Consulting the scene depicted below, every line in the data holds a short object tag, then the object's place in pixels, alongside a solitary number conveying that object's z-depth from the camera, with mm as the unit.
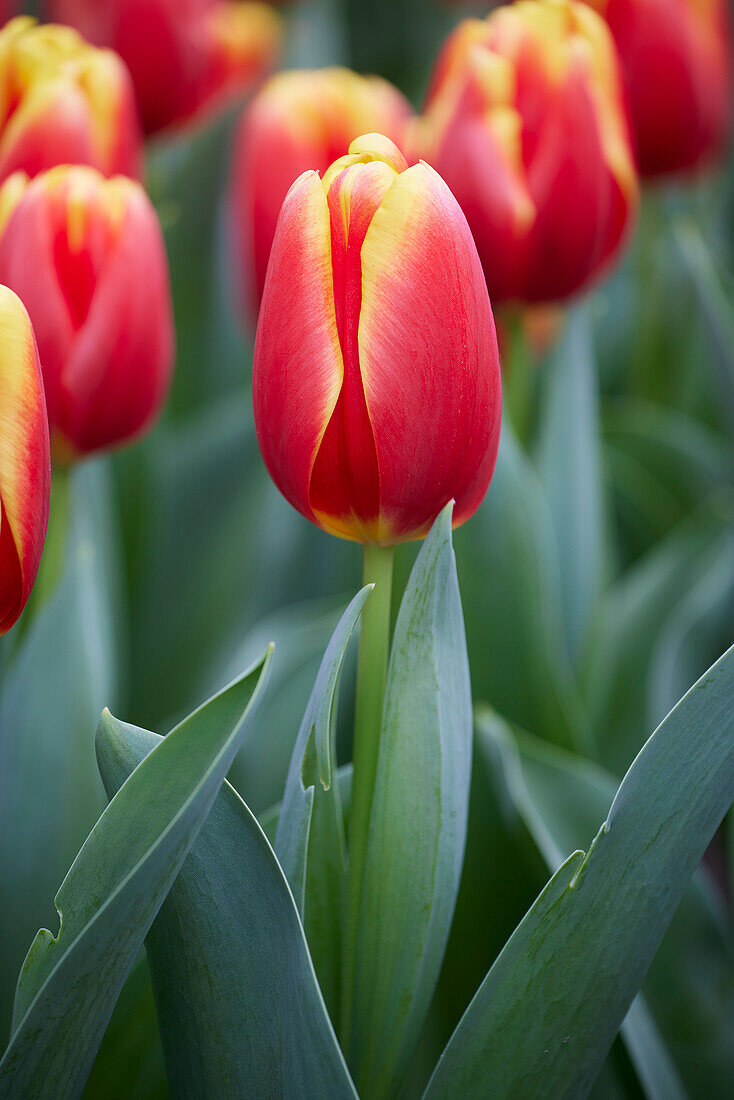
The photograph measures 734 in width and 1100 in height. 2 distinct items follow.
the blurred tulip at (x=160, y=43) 940
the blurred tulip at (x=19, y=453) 634
